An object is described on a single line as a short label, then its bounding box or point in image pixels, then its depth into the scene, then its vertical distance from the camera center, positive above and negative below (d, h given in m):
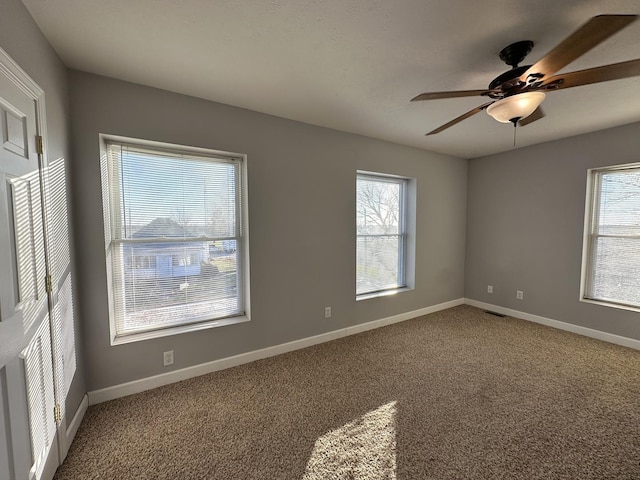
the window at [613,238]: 3.09 -0.15
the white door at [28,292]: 1.12 -0.32
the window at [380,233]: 3.65 -0.11
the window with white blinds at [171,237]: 2.23 -0.11
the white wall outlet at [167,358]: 2.35 -1.14
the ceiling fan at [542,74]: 1.11 +0.78
